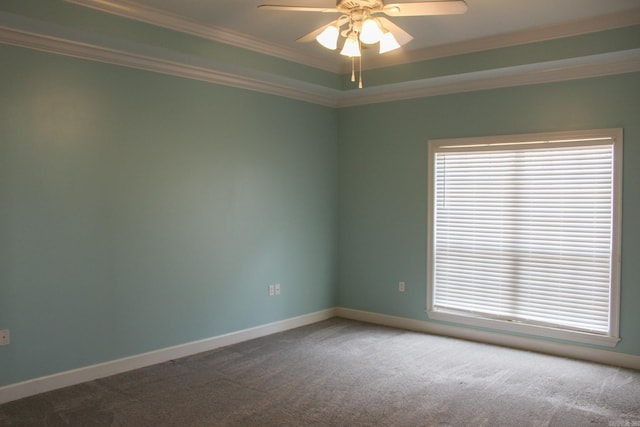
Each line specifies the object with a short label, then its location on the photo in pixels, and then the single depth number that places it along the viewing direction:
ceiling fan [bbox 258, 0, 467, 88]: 2.95
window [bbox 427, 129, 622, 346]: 4.60
